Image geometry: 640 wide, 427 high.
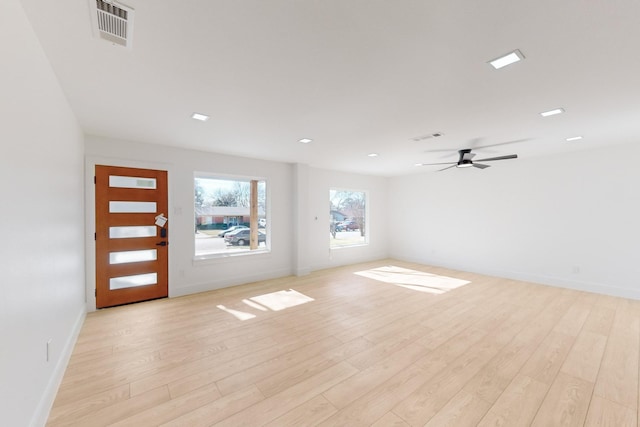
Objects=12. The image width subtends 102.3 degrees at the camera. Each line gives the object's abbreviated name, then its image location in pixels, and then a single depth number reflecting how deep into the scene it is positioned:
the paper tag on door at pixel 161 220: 4.35
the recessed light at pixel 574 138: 3.95
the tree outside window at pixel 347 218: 7.09
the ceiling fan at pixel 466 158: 4.52
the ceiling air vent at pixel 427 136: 3.74
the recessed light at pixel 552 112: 2.89
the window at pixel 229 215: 4.92
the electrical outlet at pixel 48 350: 1.93
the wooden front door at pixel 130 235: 3.89
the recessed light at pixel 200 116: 3.03
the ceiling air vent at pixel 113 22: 1.44
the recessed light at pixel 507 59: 1.86
